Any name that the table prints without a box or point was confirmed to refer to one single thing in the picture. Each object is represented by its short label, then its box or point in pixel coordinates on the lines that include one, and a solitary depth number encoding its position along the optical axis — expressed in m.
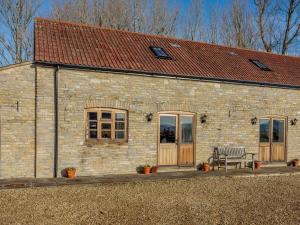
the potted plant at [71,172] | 9.55
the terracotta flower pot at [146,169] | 10.58
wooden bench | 11.75
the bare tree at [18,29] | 22.16
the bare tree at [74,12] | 24.66
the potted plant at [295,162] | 13.38
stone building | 9.50
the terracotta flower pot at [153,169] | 10.84
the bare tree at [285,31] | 25.45
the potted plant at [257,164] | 12.42
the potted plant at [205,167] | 11.52
